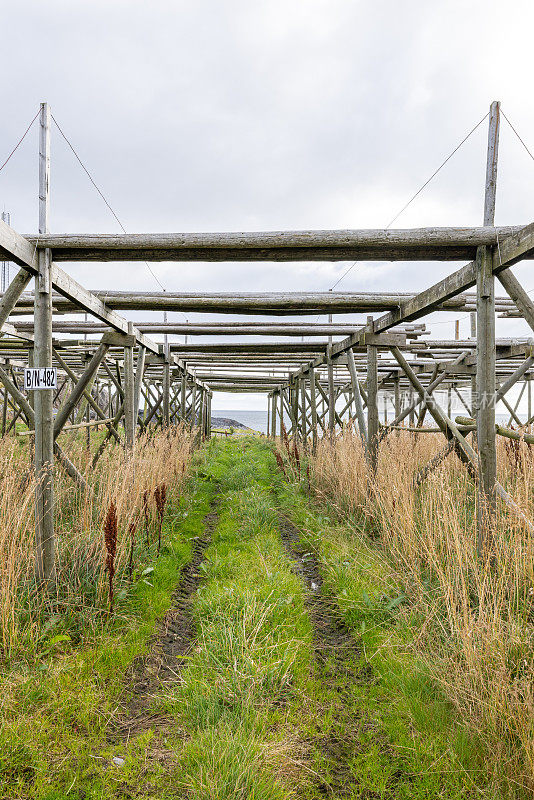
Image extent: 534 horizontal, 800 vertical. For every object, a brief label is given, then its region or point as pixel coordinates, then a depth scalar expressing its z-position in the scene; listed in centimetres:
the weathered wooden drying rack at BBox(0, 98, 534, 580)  380
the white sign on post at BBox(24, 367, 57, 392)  370
